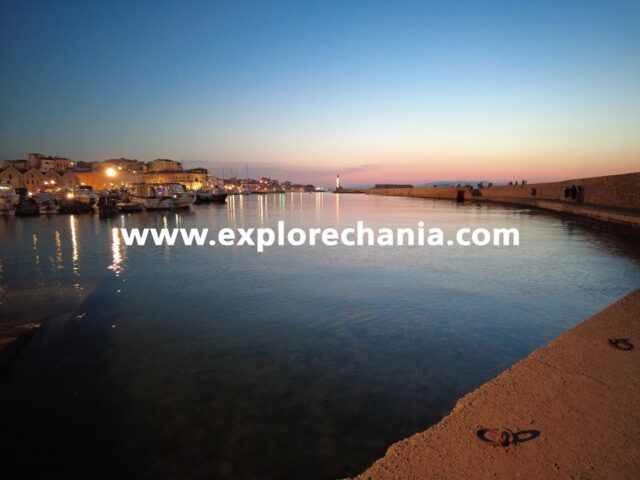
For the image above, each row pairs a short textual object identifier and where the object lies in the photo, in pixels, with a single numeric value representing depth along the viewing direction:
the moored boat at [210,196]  67.38
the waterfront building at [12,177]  67.44
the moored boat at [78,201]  37.62
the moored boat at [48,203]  37.48
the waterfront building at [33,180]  70.94
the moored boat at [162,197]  42.09
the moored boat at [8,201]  34.88
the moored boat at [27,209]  34.59
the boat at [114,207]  38.16
